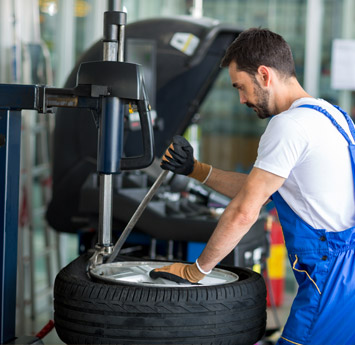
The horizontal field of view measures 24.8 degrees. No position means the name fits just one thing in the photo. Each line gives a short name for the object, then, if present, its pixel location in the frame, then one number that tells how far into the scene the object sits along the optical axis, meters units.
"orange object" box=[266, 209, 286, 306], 5.22
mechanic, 2.38
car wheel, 2.29
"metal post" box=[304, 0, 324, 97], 7.91
